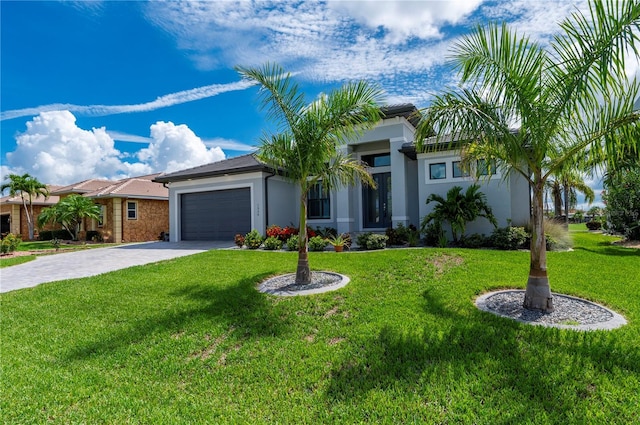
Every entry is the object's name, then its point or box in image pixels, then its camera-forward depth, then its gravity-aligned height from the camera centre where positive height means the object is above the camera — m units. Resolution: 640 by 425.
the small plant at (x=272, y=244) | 13.09 -1.05
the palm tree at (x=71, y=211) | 19.97 +0.65
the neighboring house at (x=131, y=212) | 21.05 +0.57
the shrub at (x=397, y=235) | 12.98 -0.79
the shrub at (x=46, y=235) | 24.45 -0.96
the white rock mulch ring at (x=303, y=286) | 6.63 -1.48
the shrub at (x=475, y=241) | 11.76 -0.99
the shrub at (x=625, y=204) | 13.35 +0.29
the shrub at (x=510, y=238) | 11.10 -0.85
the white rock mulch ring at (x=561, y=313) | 4.67 -1.58
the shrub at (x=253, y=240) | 13.49 -0.91
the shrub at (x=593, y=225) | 26.52 -1.12
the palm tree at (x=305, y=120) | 6.90 +2.11
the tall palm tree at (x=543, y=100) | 4.43 +1.71
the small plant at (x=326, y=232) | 14.73 -0.70
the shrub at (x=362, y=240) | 12.25 -0.91
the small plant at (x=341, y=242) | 12.08 -0.96
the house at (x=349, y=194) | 13.44 +1.09
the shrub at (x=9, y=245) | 14.91 -1.01
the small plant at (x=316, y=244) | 12.28 -1.02
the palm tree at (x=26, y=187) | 23.22 +2.62
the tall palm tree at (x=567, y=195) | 21.81 +1.21
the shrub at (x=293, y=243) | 12.50 -1.00
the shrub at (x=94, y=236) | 21.76 -0.99
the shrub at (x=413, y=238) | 12.48 -0.88
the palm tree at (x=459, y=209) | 11.90 +0.18
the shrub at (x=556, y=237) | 11.16 -0.90
